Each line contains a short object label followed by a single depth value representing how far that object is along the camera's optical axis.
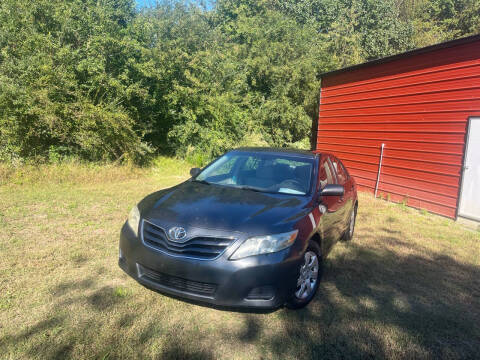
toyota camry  2.61
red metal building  6.68
